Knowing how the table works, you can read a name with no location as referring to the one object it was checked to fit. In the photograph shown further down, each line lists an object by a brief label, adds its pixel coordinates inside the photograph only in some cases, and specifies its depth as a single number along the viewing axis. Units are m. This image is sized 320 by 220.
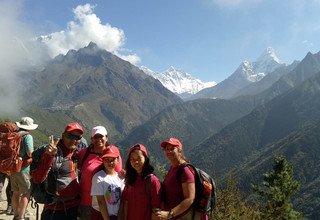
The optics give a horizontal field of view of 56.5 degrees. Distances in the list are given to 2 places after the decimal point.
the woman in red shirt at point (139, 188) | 4.91
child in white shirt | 4.99
